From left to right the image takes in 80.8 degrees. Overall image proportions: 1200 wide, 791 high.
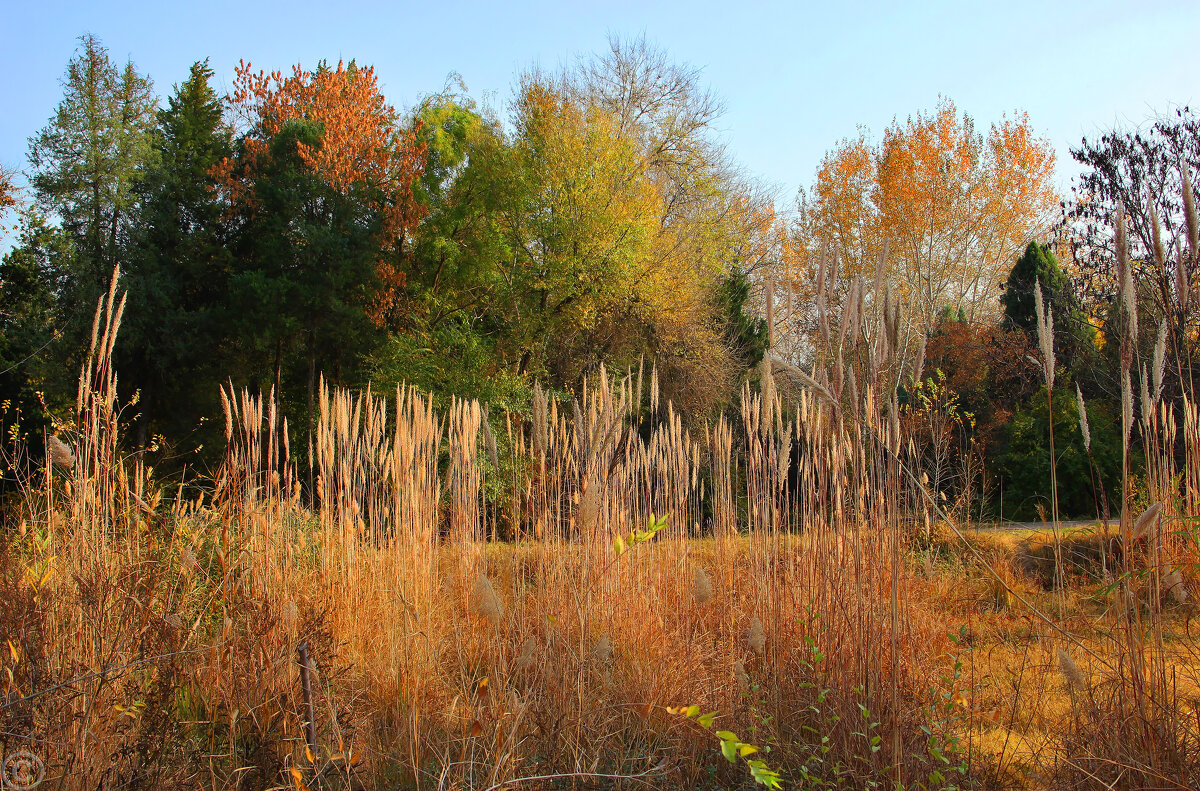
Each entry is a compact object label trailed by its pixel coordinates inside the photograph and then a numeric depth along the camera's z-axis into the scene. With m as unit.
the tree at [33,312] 10.91
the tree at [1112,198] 7.02
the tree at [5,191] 11.59
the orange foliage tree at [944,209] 16.70
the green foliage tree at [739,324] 13.70
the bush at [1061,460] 8.39
